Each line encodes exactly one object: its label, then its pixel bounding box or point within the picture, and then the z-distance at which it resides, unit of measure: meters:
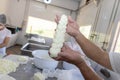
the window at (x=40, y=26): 6.55
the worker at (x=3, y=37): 2.72
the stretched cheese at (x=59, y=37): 1.10
